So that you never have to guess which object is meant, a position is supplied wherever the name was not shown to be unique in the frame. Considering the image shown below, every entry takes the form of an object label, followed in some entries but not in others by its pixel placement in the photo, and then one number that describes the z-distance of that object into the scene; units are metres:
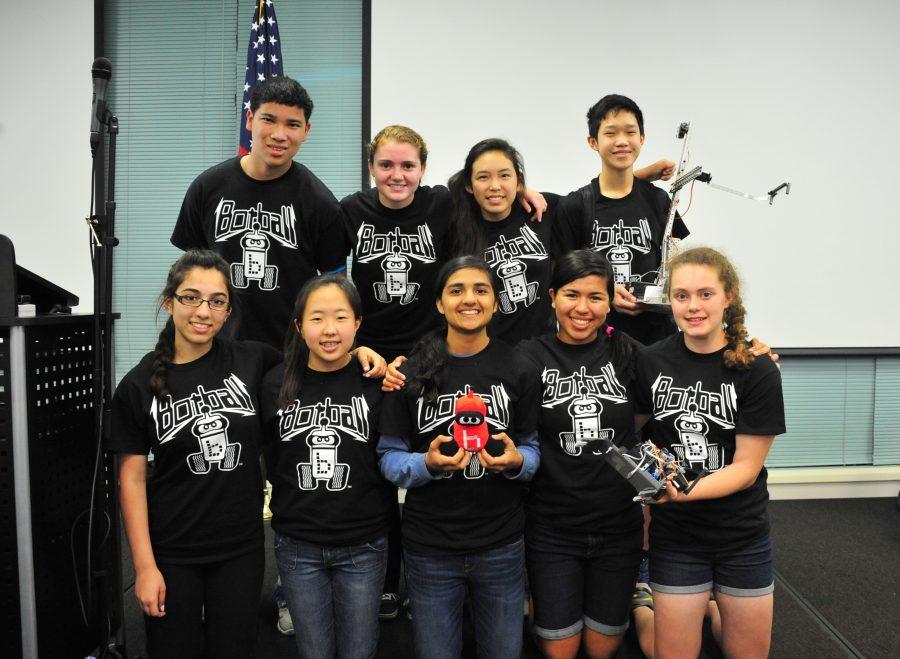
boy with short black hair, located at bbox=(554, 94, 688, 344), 2.43
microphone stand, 1.84
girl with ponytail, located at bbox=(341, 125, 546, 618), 2.31
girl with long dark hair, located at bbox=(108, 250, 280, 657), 1.75
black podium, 1.78
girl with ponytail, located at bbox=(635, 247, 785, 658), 1.86
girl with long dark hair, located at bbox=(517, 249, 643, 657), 1.93
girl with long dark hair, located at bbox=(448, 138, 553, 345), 2.27
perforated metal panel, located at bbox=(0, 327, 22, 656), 1.77
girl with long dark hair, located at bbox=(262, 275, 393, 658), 1.77
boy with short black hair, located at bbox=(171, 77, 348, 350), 2.21
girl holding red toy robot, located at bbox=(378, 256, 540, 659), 1.79
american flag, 3.85
